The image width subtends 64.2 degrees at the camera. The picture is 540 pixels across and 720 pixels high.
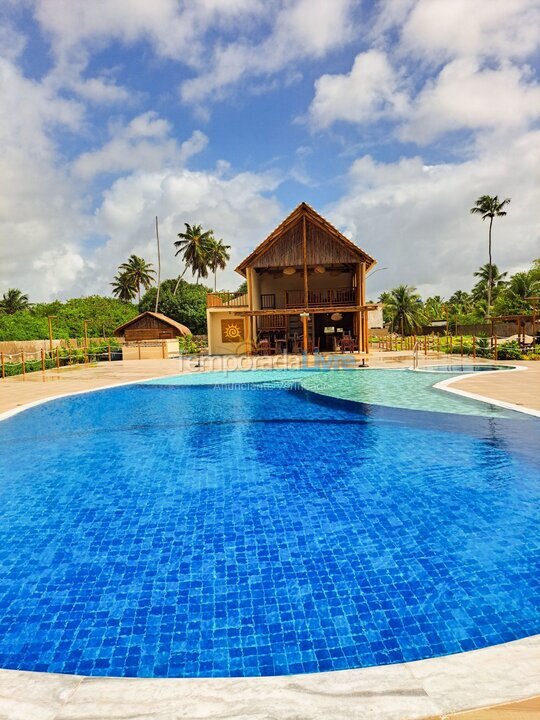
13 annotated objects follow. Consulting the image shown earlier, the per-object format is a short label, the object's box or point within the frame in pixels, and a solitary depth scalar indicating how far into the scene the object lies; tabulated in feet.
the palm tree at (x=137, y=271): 202.39
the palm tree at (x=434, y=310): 195.91
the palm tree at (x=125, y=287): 203.10
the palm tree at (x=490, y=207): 161.48
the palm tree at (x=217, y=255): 185.45
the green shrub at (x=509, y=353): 69.51
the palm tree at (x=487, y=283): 182.60
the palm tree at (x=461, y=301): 194.44
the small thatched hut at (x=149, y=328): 109.91
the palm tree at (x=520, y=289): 130.72
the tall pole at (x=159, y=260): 167.24
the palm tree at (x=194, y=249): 171.22
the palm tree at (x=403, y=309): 136.36
